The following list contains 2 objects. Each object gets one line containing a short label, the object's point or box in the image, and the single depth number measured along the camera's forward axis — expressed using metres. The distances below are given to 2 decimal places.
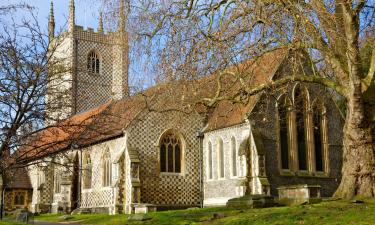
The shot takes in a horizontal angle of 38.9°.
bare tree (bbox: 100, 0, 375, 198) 13.84
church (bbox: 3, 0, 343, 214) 24.91
